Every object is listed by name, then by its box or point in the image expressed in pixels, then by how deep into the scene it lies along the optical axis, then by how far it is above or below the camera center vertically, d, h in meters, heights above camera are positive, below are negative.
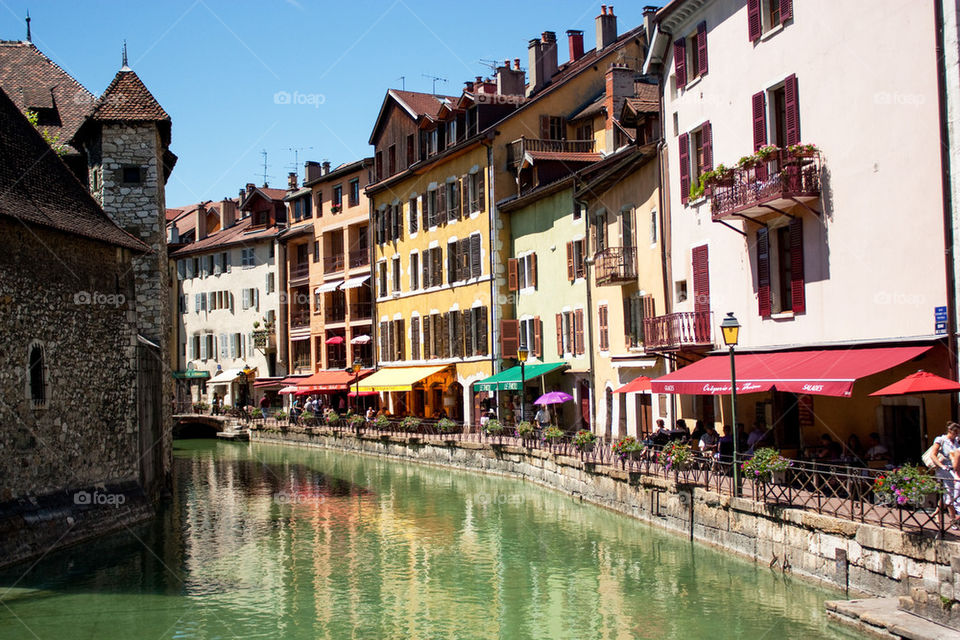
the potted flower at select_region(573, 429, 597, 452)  28.38 -1.72
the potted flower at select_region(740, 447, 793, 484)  17.91 -1.62
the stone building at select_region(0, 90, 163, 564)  19.20 +0.53
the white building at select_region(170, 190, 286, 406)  67.44 +5.22
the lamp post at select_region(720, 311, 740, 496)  19.23 +0.65
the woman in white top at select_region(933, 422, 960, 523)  14.40 -1.31
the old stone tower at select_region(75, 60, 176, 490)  27.36 +5.48
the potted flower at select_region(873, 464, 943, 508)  14.31 -1.63
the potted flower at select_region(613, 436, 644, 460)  24.52 -1.71
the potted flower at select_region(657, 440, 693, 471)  21.88 -1.72
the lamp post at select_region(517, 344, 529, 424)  32.59 +0.14
